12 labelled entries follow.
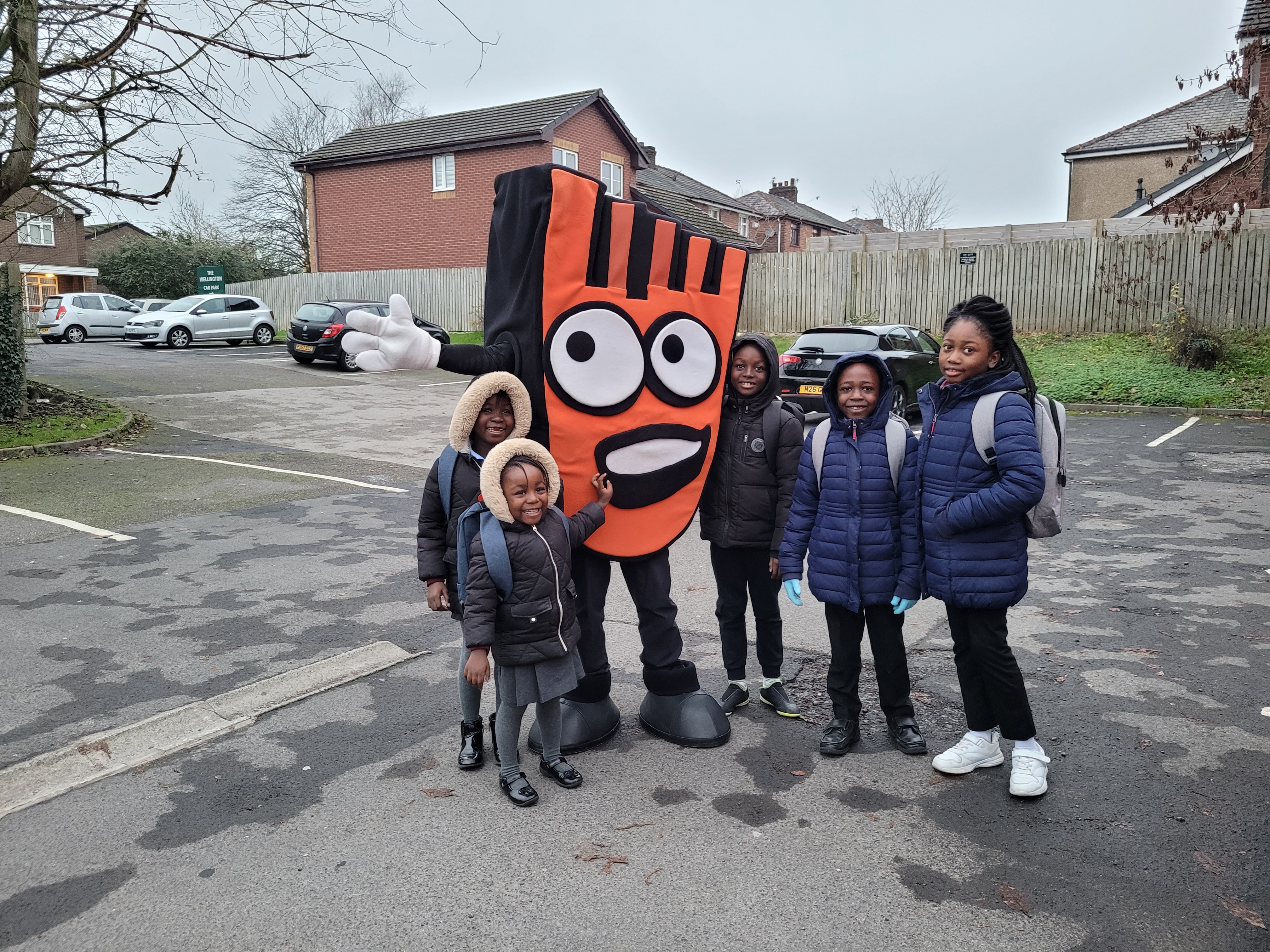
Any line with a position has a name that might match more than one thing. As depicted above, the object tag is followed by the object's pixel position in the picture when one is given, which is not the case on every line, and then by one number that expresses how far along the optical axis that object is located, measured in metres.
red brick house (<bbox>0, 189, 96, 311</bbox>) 39.84
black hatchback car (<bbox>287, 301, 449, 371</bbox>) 20.42
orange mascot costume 3.40
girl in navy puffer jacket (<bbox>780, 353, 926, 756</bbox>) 3.55
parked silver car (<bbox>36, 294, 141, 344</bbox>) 28.06
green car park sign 32.84
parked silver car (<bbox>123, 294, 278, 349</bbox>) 24.80
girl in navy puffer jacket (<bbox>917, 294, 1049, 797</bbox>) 3.25
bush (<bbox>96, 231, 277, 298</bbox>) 41.12
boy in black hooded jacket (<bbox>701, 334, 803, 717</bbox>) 3.89
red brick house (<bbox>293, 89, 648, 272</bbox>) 28.06
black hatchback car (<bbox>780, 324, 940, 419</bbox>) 12.98
